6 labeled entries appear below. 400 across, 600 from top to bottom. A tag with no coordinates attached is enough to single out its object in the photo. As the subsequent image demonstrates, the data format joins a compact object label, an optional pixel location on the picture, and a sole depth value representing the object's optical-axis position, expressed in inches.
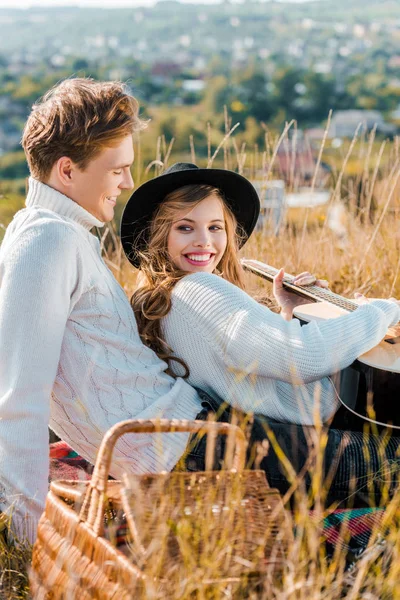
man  83.7
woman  87.8
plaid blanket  84.6
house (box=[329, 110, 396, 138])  2153.1
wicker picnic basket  58.9
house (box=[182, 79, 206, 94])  3396.9
